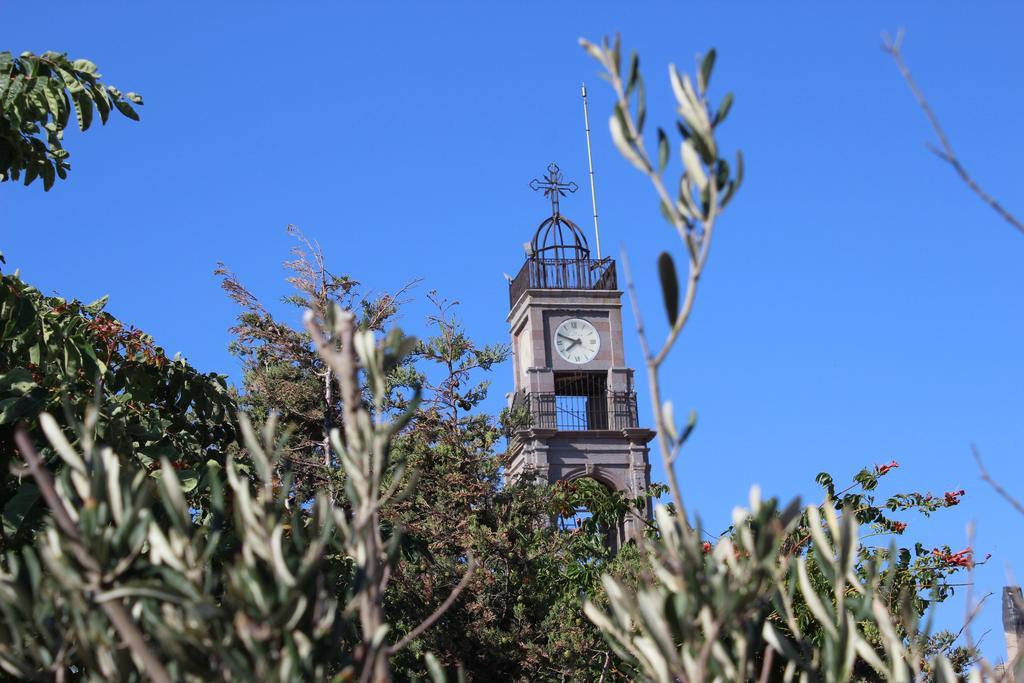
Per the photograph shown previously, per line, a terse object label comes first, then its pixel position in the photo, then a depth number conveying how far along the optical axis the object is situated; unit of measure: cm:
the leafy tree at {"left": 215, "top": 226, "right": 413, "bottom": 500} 1658
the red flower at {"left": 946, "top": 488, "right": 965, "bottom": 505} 1232
